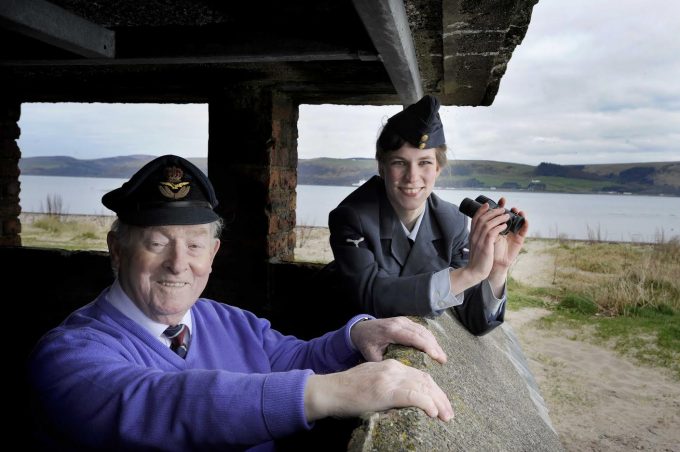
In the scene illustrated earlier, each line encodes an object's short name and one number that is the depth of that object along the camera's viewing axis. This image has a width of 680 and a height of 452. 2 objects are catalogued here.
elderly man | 1.22
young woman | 2.35
